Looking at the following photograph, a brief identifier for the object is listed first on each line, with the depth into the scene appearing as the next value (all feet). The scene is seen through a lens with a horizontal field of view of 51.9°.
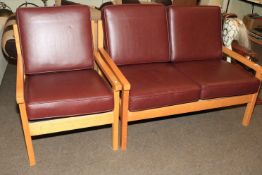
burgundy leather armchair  5.24
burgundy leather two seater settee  5.91
